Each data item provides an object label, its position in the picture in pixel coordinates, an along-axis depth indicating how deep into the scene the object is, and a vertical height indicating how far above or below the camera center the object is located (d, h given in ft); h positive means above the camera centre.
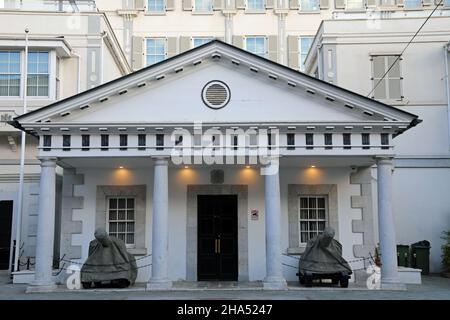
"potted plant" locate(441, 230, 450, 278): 63.93 -3.15
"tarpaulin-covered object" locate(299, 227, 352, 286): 50.75 -2.89
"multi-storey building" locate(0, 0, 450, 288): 55.72 +18.87
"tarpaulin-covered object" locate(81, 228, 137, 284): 50.93 -2.85
